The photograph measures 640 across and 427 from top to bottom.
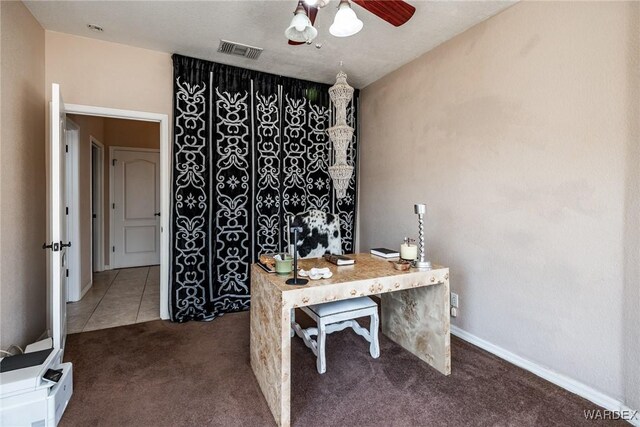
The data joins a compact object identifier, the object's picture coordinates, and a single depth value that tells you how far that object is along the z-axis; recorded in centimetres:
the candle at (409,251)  212
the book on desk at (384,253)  241
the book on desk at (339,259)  219
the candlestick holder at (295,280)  172
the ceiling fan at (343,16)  154
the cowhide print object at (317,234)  278
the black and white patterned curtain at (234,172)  308
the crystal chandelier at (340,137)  317
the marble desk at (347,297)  162
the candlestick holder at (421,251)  208
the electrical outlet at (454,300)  270
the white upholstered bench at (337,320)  212
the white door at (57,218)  202
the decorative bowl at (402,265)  203
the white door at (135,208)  528
